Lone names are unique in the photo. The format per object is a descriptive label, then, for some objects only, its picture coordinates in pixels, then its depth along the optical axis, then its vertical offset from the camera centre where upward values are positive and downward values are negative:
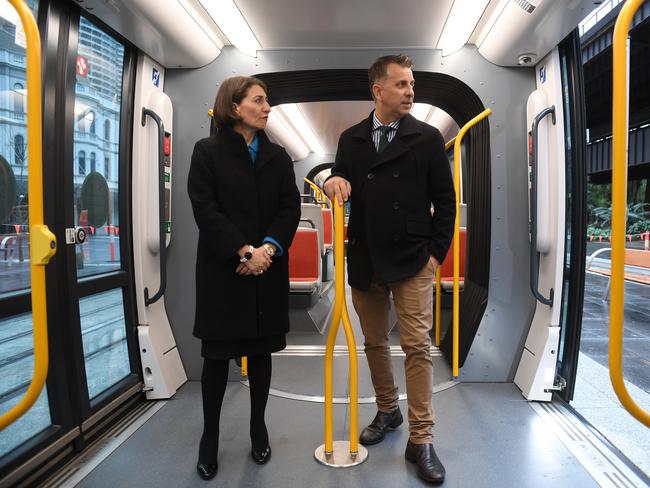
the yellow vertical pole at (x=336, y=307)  2.10 -0.31
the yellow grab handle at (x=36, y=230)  1.22 +0.04
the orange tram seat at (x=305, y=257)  5.00 -0.17
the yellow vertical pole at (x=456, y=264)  3.12 -0.16
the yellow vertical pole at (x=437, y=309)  3.65 -0.56
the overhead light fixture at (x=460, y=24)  2.71 +1.39
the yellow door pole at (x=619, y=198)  1.17 +0.11
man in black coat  2.08 +0.12
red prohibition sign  2.45 +0.96
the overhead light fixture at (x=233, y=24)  2.71 +1.39
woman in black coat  1.96 +0.00
